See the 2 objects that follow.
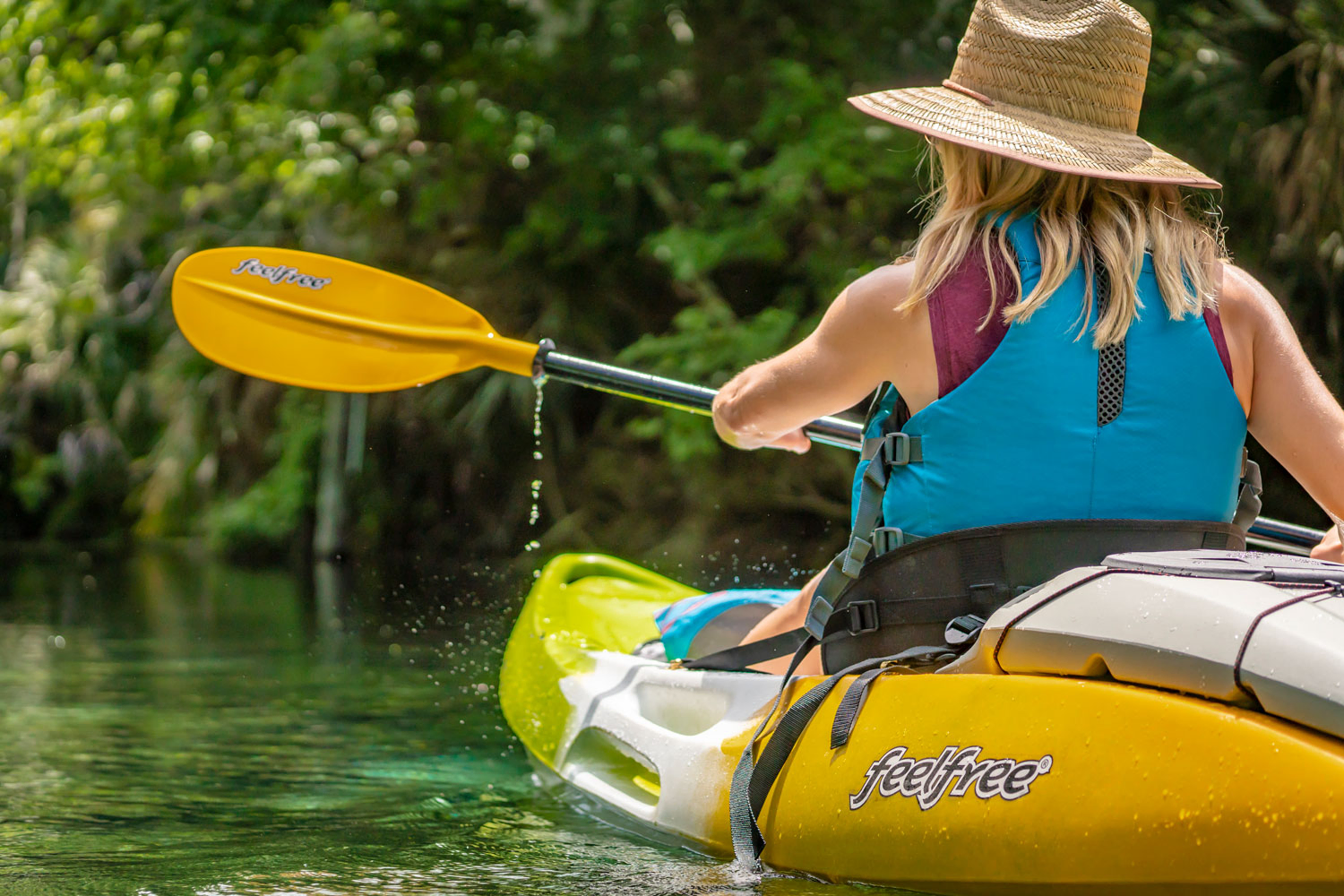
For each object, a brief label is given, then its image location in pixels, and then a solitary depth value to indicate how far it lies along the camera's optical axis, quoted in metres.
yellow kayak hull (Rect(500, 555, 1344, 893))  5.18
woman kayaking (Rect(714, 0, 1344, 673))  5.43
